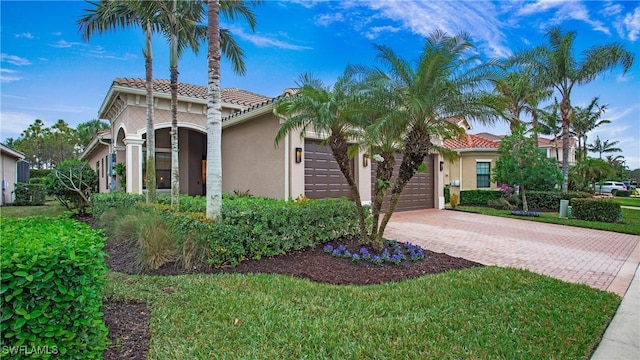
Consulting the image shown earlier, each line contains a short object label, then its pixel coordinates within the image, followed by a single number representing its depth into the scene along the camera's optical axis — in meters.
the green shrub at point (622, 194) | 34.78
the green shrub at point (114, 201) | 9.89
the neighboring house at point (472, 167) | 20.47
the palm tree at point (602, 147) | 44.59
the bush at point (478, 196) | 19.05
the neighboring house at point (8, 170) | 18.93
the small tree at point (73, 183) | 12.41
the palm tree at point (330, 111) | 6.26
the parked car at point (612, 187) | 36.69
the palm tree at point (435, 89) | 5.63
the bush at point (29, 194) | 19.39
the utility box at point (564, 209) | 13.60
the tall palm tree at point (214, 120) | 5.97
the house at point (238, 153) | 10.07
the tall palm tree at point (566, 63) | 16.55
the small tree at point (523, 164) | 15.36
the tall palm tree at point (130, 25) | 9.34
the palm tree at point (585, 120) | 34.62
